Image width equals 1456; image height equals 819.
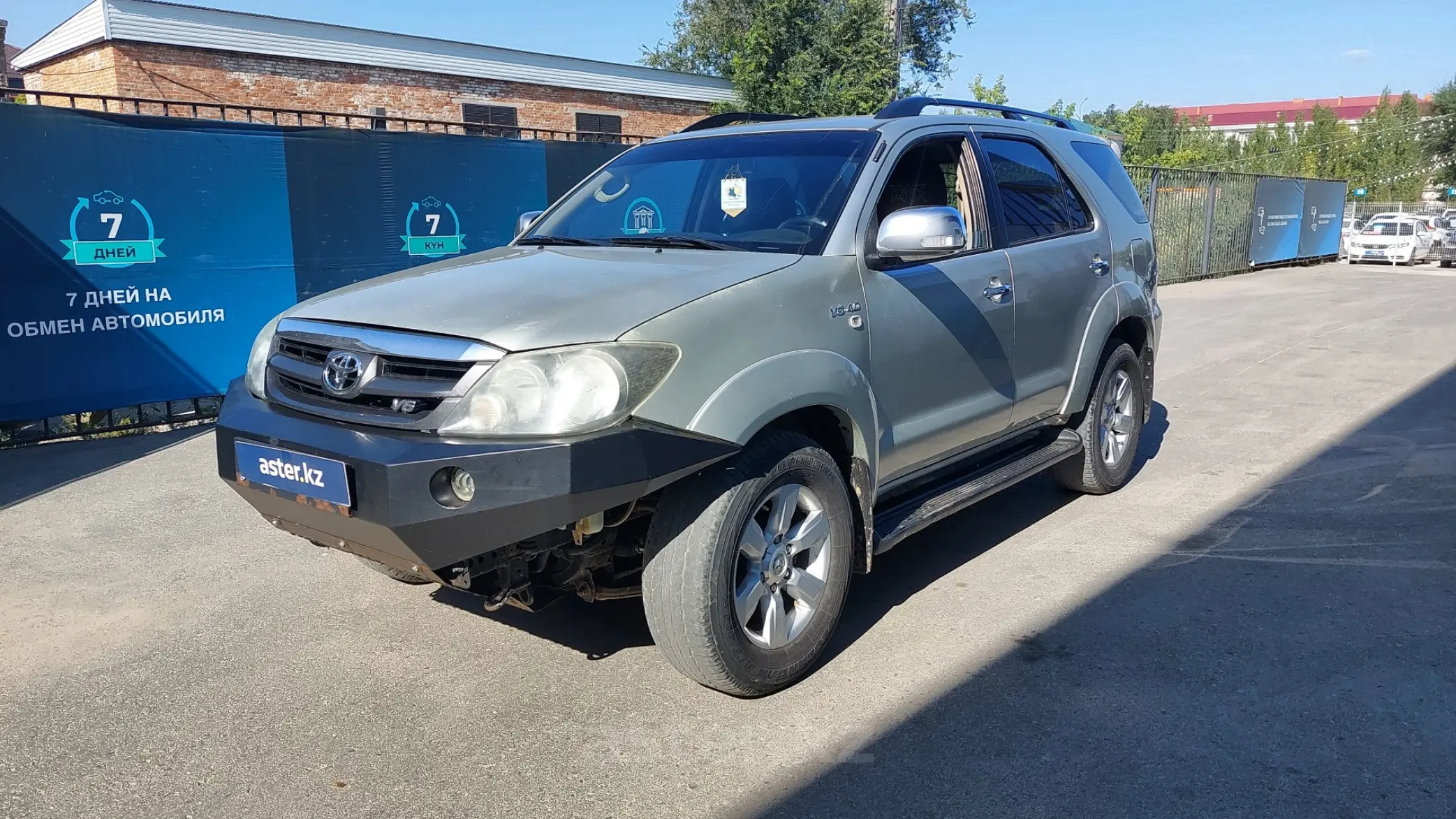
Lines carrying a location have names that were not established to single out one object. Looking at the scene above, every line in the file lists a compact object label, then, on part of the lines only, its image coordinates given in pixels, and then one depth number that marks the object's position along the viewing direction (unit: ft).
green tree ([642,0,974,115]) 80.94
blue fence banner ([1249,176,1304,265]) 79.46
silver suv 9.51
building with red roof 354.74
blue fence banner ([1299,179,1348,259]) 89.20
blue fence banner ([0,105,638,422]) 23.45
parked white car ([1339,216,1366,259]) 99.39
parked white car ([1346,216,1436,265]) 92.17
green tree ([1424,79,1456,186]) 190.80
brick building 64.90
